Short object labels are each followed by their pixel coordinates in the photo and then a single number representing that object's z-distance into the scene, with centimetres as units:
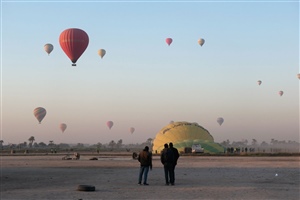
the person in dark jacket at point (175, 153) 2294
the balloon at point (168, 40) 9125
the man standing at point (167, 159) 2273
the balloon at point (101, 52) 8519
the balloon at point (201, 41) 9659
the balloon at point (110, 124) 12750
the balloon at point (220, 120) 12392
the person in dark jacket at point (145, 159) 2305
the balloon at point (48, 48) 8106
